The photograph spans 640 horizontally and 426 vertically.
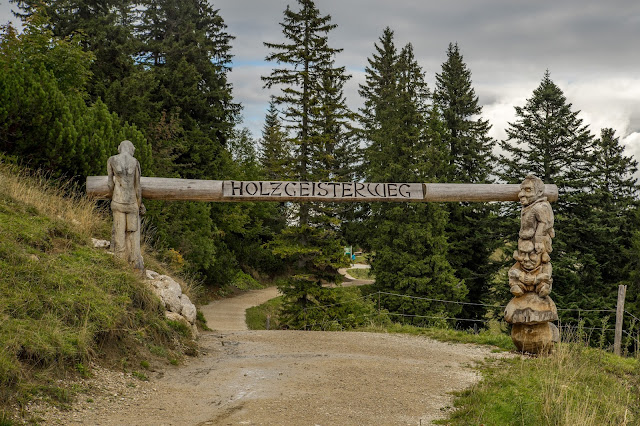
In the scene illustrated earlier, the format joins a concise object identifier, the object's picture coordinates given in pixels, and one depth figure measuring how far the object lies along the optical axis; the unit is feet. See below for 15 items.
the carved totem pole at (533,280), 31.27
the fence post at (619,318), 38.17
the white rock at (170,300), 32.42
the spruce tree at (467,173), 88.38
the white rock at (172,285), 34.14
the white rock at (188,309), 33.81
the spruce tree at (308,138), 68.69
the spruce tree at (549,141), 83.56
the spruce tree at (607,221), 78.74
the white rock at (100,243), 33.33
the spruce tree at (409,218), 76.64
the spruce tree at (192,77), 92.24
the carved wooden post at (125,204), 31.24
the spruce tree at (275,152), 72.84
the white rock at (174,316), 31.32
